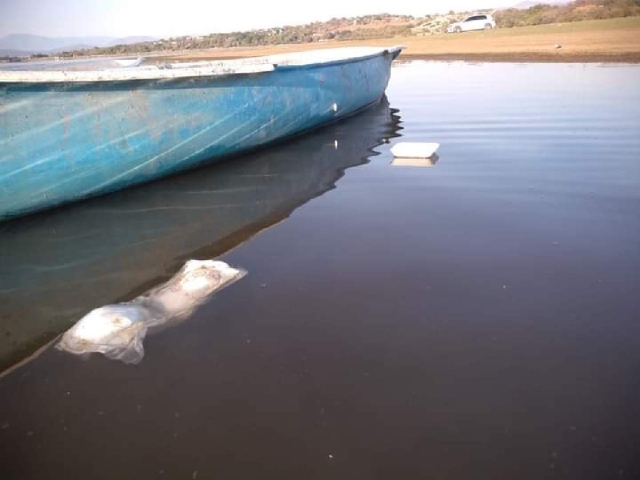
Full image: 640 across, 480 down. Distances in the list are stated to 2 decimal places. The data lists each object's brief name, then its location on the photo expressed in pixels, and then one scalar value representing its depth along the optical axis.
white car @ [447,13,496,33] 32.14
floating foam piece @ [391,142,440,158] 5.20
